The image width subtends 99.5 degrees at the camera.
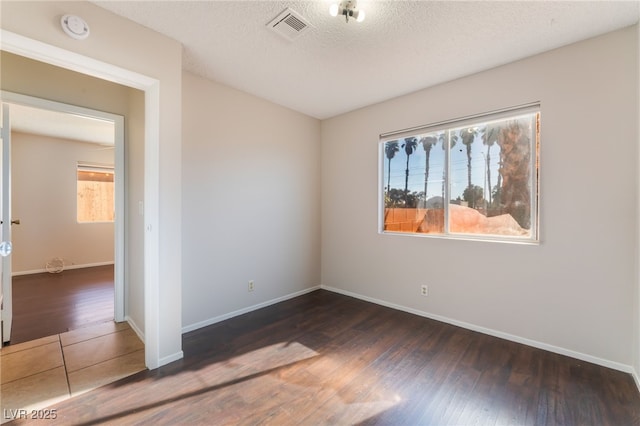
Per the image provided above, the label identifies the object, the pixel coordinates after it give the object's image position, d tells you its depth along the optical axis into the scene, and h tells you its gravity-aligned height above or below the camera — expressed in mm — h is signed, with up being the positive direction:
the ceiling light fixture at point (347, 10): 1763 +1319
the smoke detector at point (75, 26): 1658 +1139
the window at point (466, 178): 2543 +359
